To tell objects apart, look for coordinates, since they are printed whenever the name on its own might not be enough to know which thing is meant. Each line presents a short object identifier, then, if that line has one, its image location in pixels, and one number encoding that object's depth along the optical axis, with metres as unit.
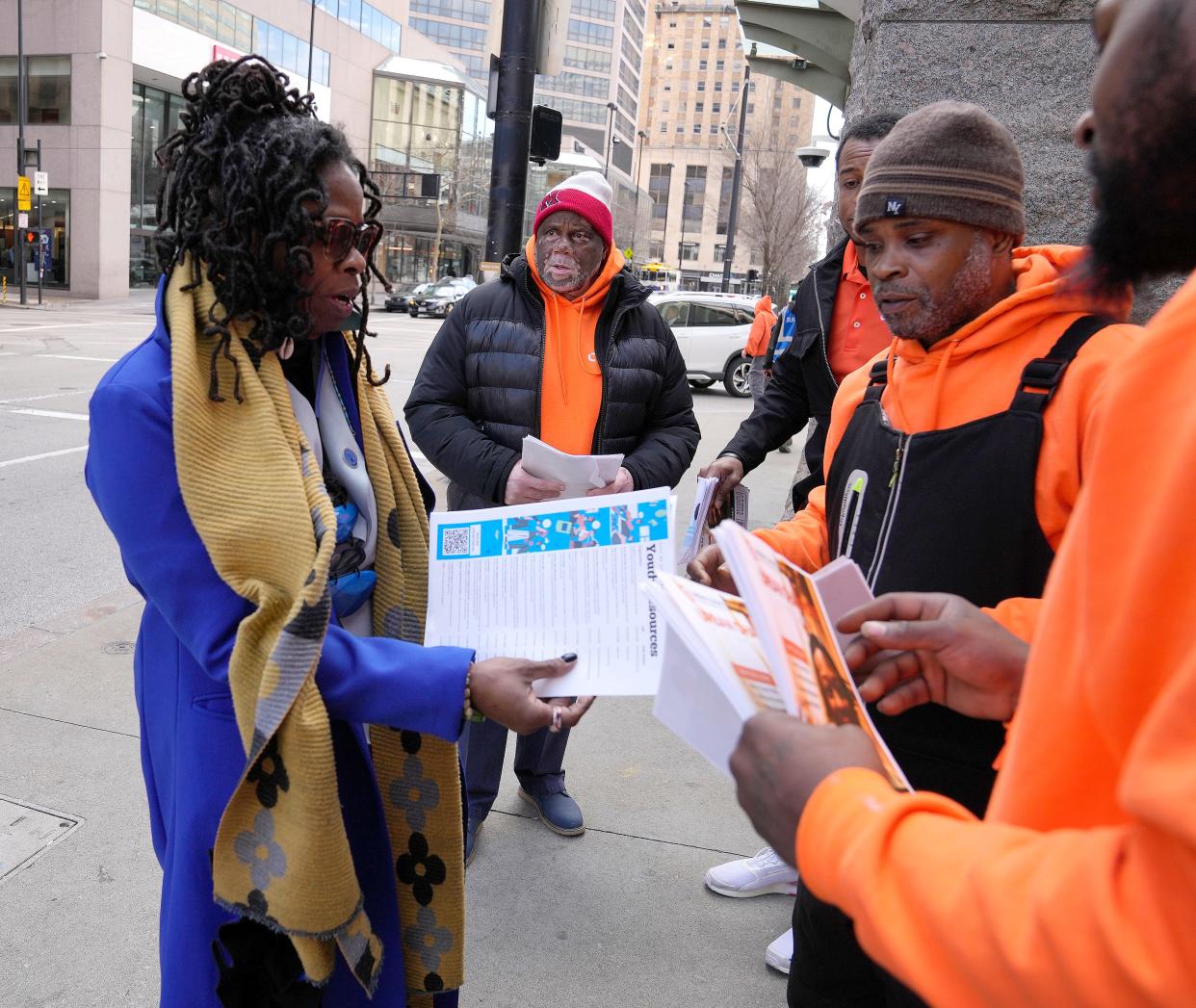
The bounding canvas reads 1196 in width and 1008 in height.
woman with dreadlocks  1.46
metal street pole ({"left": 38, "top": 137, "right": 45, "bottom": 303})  25.78
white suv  16.70
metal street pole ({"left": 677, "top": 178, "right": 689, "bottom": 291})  110.34
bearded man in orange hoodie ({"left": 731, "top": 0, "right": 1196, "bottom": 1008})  0.69
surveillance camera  18.34
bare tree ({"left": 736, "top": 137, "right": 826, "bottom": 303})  30.78
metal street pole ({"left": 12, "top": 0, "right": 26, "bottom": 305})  24.61
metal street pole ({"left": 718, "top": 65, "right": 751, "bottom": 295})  26.51
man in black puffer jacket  3.21
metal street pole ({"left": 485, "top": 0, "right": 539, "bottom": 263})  5.90
